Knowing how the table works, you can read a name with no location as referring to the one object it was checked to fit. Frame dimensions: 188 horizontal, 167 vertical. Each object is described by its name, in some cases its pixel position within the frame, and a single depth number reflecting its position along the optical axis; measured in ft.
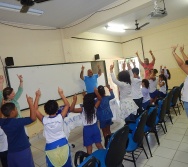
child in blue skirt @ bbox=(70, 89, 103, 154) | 8.10
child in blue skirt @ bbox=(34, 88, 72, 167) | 6.11
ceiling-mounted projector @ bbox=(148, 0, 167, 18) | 11.99
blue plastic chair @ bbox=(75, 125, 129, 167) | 5.46
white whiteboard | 12.75
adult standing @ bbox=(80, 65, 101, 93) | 16.16
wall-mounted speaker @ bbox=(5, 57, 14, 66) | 11.93
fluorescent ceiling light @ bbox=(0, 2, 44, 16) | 9.17
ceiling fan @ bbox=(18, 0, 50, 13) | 6.73
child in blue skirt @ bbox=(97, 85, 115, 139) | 9.39
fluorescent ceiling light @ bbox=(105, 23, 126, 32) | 18.09
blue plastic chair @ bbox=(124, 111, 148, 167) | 7.29
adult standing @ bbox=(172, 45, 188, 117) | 8.07
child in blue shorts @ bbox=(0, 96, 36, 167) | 6.12
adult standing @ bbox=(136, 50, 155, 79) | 17.48
